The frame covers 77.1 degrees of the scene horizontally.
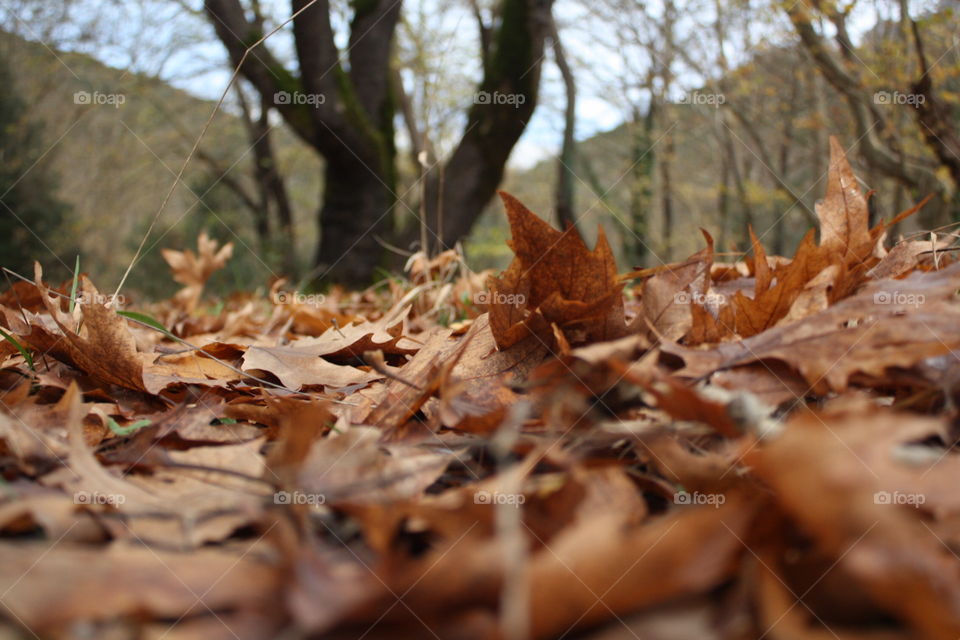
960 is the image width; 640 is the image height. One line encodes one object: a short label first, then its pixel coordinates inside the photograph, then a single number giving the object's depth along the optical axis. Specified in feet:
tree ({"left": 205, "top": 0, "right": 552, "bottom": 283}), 18.10
